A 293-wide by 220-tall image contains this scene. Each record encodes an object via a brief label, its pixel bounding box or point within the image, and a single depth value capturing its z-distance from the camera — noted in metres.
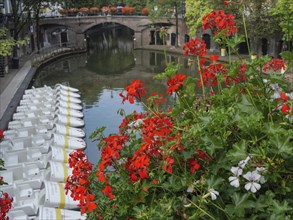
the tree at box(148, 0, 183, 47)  51.34
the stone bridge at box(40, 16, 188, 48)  57.29
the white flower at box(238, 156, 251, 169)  3.62
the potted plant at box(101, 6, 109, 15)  60.28
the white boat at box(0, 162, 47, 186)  15.11
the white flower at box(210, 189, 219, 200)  3.62
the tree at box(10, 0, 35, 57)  41.06
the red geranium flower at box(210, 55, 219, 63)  5.16
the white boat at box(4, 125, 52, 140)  20.16
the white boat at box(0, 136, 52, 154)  18.48
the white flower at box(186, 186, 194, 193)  3.90
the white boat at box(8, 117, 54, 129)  21.77
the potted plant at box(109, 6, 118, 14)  60.50
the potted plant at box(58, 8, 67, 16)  57.88
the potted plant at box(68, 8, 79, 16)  58.64
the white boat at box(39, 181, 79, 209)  13.93
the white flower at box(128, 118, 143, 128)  5.44
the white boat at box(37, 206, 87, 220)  13.07
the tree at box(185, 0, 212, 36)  43.08
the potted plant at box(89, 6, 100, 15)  60.08
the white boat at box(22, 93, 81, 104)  27.71
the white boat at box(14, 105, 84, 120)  24.59
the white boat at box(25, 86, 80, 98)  29.04
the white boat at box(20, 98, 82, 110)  26.58
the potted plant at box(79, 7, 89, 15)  59.44
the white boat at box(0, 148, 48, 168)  17.06
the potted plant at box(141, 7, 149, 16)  58.50
